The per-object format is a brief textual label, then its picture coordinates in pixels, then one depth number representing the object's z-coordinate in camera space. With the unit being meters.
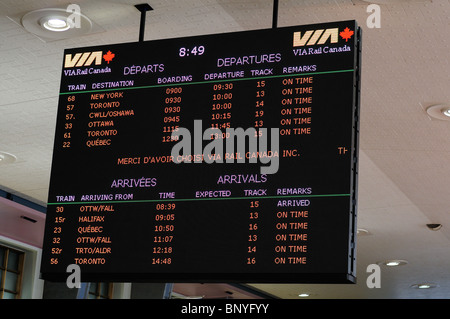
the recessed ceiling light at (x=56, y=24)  4.61
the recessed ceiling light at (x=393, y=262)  11.26
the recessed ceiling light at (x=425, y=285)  13.15
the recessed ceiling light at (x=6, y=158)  7.17
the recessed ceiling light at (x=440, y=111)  5.68
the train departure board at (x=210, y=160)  3.70
